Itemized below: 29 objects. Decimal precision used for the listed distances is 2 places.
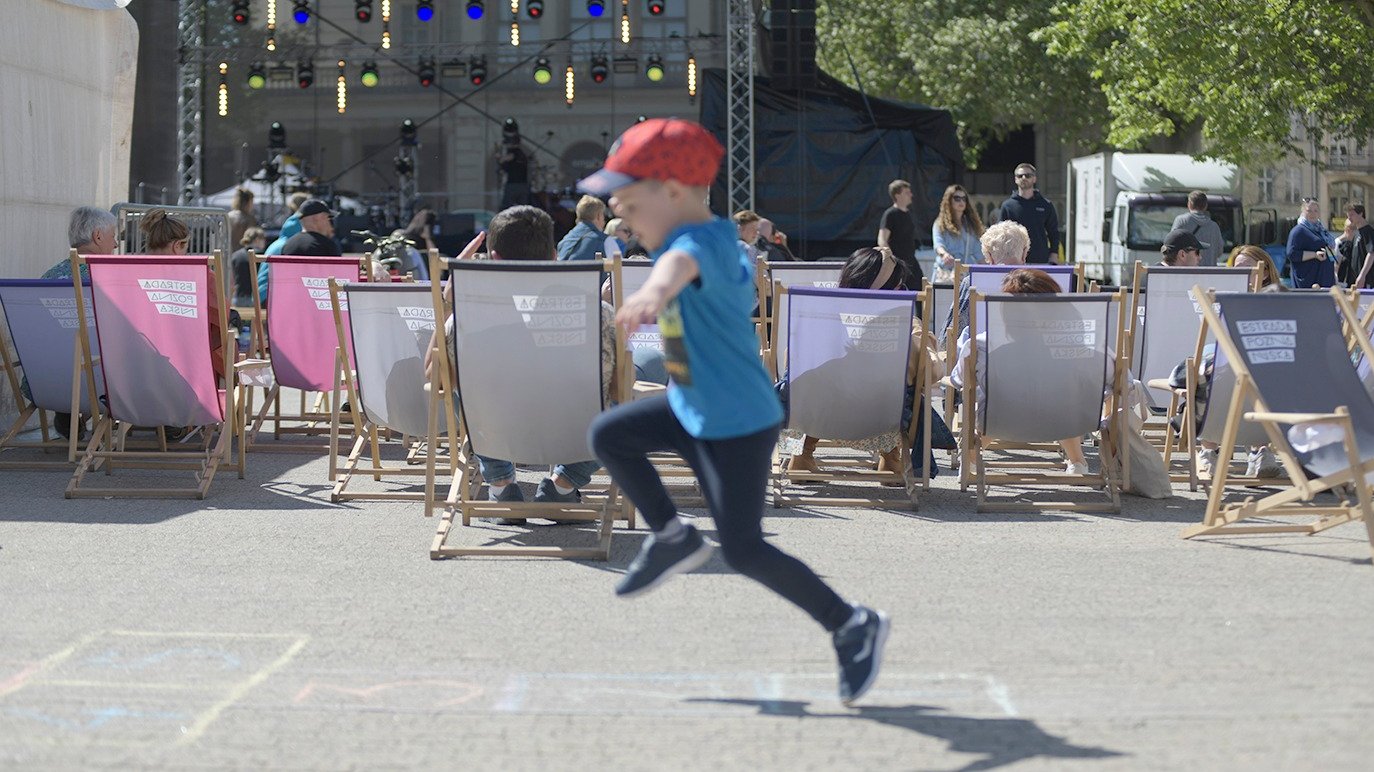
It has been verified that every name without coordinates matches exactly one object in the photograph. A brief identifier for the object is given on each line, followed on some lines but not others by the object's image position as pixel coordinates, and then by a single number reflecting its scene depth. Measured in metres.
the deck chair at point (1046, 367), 8.75
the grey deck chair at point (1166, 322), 10.09
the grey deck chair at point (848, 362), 8.76
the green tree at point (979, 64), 40.34
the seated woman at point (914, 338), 9.04
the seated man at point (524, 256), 7.95
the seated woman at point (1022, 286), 8.88
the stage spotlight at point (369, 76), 28.55
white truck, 29.28
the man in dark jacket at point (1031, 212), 15.90
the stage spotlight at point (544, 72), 28.11
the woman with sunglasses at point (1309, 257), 19.91
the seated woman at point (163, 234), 10.49
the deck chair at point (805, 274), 11.93
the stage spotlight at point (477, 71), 28.81
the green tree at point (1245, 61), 25.11
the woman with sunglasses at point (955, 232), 14.52
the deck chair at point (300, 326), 10.43
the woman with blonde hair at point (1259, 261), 10.95
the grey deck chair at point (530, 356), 7.35
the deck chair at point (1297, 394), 7.39
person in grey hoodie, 15.61
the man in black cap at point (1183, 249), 11.01
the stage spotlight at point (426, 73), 28.56
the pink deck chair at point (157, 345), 9.00
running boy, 4.75
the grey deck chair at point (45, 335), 9.77
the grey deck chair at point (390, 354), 8.73
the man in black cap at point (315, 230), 13.16
